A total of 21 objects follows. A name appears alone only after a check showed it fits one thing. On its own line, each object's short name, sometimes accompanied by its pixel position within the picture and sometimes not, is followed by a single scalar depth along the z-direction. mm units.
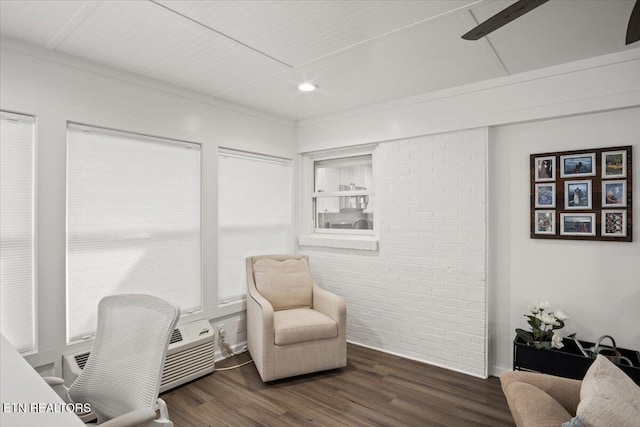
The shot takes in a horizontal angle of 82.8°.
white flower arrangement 2561
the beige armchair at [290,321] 2891
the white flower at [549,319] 2562
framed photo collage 2525
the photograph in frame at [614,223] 2512
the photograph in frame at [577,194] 2652
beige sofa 1196
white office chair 1484
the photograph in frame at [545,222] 2791
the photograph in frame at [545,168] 2787
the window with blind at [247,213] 3559
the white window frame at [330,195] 3822
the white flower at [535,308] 2678
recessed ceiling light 3062
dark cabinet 2381
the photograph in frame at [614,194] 2520
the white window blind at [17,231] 2260
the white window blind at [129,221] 2586
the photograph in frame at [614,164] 2521
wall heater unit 2768
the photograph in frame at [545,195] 2791
